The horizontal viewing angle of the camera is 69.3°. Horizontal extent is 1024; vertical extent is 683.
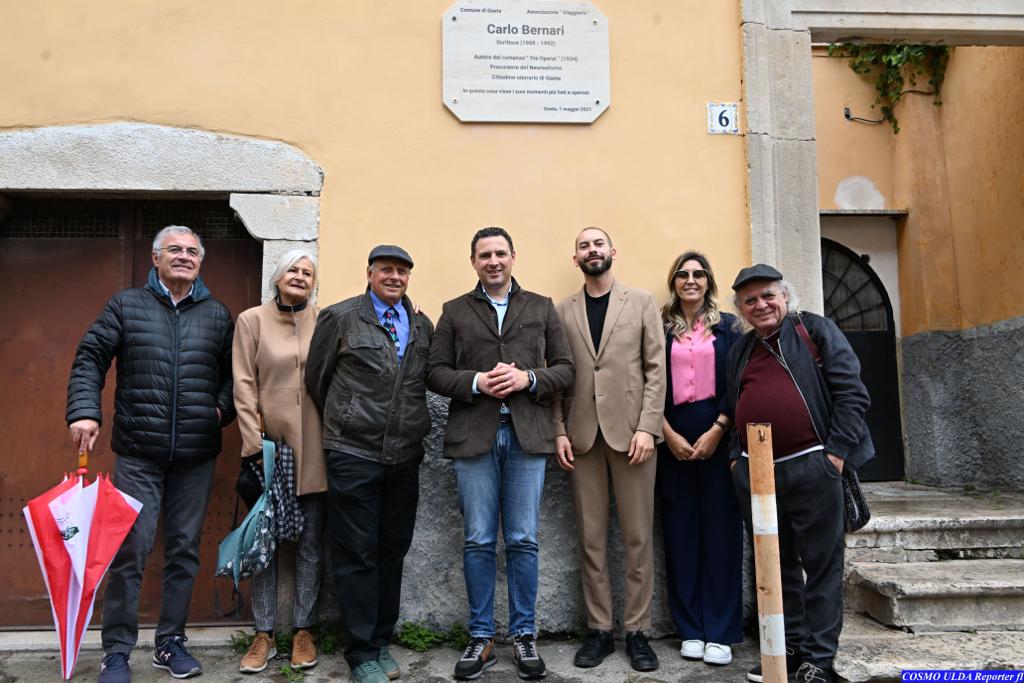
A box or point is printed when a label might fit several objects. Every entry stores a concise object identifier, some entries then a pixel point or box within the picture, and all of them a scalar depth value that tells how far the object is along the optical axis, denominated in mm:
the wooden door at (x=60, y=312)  4020
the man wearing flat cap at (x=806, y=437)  3104
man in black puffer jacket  3330
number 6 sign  4223
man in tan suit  3520
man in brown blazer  3361
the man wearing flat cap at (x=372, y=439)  3258
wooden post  2219
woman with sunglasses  3555
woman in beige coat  3457
